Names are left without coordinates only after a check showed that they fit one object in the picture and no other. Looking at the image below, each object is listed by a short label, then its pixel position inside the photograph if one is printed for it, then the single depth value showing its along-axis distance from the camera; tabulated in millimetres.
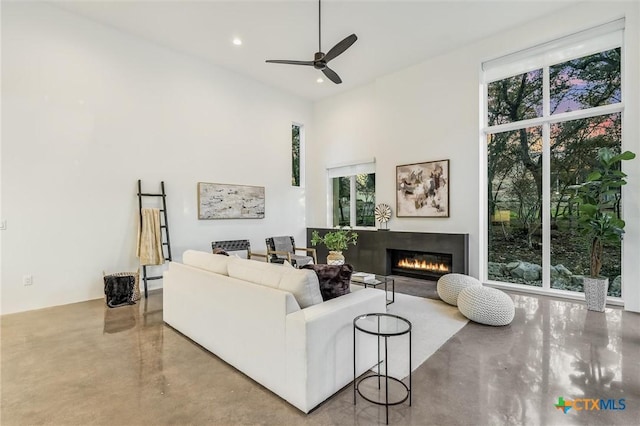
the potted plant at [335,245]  4376
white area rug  2564
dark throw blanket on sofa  2328
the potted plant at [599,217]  3728
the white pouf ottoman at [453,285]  3959
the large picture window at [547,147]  4211
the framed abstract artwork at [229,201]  5664
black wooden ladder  4855
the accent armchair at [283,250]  5613
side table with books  3844
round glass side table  1985
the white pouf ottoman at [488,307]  3287
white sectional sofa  1908
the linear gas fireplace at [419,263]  5512
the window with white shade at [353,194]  6852
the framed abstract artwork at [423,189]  5465
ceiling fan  3710
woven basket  4346
